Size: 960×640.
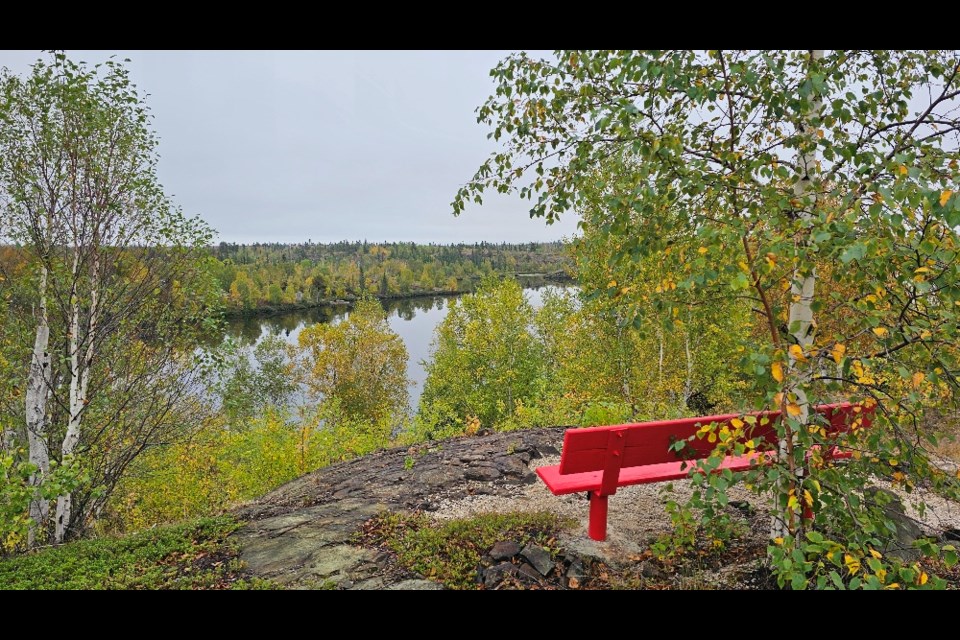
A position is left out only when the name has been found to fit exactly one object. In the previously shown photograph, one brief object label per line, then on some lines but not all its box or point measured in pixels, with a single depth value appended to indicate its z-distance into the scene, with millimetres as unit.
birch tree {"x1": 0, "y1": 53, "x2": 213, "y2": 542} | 7246
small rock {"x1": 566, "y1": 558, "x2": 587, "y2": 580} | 3680
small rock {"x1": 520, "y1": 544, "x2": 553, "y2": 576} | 3740
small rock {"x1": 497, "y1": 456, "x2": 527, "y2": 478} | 5949
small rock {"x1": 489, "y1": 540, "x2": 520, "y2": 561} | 3908
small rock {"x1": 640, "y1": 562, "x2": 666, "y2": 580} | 3684
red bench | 3758
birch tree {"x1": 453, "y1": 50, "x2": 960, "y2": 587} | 1991
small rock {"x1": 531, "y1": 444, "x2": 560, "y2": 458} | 6594
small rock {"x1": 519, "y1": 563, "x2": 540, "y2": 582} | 3653
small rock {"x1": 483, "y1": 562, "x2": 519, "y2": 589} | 3598
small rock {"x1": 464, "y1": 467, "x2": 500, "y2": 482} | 5855
